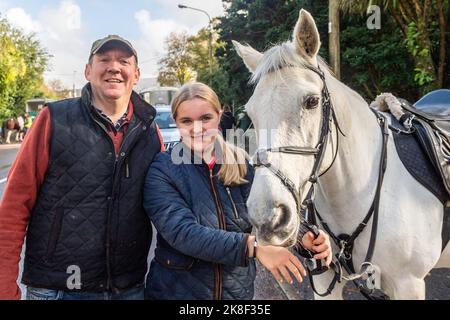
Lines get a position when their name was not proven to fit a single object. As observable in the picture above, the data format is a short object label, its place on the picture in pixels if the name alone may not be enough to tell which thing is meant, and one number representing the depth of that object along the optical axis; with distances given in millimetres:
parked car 9705
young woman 1719
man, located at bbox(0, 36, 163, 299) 1788
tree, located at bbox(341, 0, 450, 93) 7070
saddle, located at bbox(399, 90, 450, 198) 2424
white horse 1863
